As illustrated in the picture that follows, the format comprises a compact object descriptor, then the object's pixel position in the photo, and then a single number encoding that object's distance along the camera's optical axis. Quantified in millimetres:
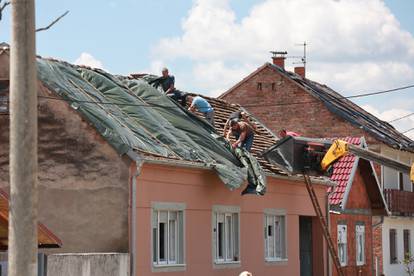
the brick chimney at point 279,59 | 50688
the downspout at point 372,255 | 38375
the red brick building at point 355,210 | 34875
